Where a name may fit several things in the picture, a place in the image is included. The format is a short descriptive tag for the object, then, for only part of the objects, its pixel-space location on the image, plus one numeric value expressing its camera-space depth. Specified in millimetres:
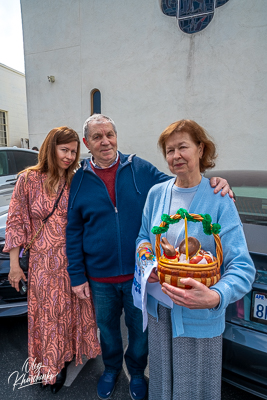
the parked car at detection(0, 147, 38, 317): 2236
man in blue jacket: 1605
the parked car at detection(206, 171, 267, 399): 1336
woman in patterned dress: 1741
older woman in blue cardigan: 1098
